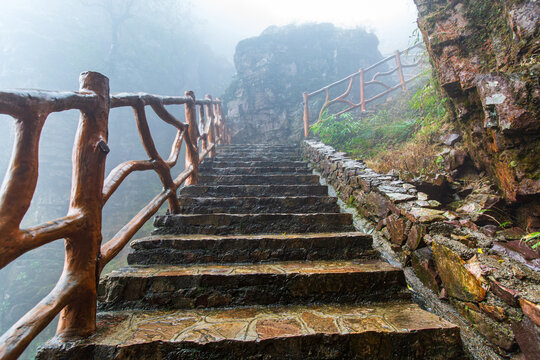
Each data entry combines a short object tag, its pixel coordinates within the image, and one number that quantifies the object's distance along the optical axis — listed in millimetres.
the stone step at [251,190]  3027
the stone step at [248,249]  1894
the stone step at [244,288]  1499
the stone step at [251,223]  2258
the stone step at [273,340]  1118
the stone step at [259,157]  4426
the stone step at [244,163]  4063
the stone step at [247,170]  3777
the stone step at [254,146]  5754
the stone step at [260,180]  3438
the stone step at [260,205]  2617
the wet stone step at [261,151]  5068
